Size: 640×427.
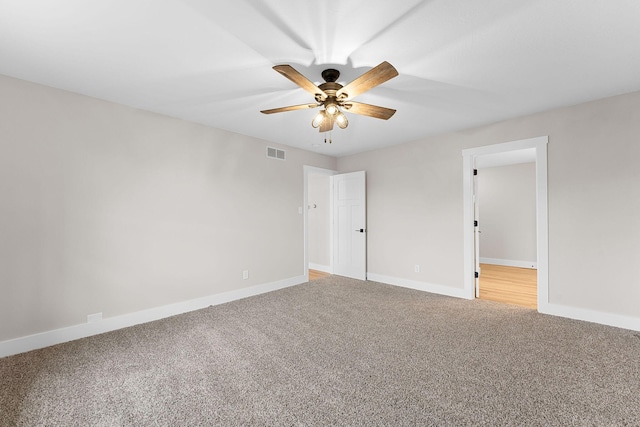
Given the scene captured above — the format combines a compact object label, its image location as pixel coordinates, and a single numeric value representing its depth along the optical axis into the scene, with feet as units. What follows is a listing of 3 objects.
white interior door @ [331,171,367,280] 17.63
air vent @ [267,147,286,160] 15.25
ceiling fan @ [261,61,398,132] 6.40
